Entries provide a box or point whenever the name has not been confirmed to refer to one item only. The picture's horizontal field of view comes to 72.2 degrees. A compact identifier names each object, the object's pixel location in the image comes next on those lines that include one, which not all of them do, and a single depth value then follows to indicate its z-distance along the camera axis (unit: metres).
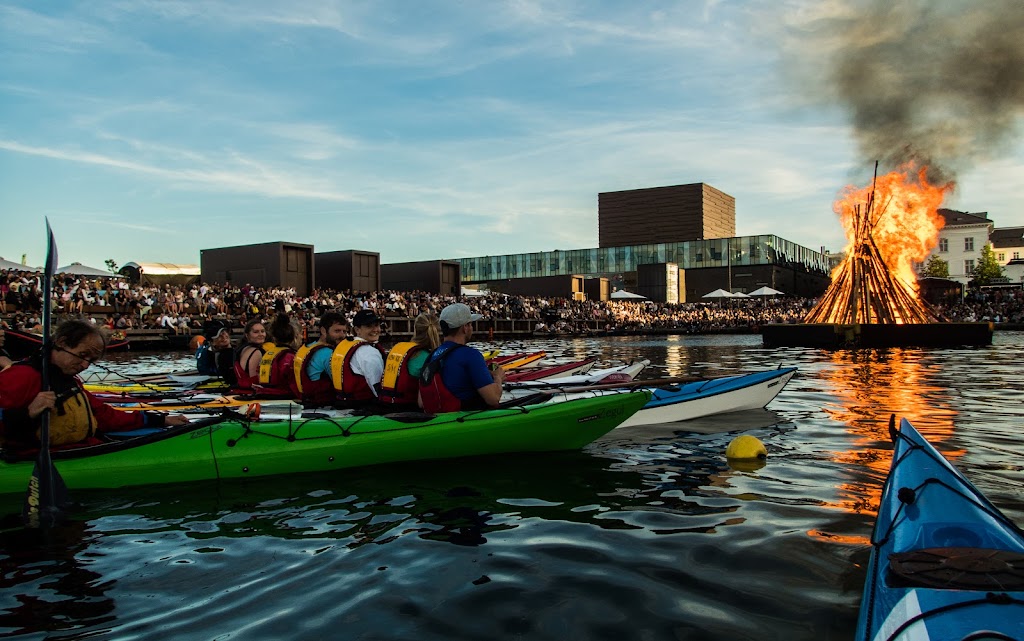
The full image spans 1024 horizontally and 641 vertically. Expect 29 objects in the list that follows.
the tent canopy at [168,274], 54.81
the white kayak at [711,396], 10.05
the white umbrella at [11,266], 27.81
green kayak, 6.61
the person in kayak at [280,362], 10.10
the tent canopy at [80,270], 26.58
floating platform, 28.78
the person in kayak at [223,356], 12.78
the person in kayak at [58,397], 5.85
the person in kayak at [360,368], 8.55
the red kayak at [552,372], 13.06
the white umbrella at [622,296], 59.82
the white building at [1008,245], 92.88
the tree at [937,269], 82.06
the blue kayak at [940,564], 2.76
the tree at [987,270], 78.06
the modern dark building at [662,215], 154.12
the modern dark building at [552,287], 70.50
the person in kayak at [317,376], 9.09
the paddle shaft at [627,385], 9.24
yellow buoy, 7.74
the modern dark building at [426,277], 56.00
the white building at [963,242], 83.88
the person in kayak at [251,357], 11.02
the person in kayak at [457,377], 7.32
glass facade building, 77.88
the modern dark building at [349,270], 50.12
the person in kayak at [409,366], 7.77
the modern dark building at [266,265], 45.91
